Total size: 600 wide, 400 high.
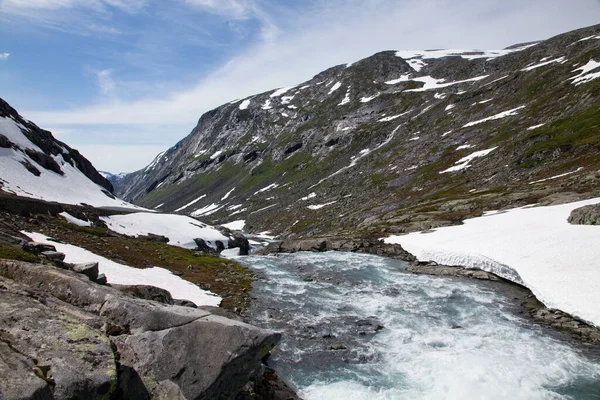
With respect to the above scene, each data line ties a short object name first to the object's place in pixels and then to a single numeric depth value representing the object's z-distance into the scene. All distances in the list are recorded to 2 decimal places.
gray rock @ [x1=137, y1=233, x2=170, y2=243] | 57.13
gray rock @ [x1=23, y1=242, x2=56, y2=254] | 18.18
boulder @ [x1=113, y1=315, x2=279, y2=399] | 10.30
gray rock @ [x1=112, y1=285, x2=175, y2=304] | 18.46
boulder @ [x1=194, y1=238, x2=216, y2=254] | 63.28
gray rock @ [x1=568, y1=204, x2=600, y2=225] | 37.06
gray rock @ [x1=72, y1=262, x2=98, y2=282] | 15.84
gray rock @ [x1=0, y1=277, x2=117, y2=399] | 7.30
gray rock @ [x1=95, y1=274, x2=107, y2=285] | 16.82
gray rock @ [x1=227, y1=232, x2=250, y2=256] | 70.69
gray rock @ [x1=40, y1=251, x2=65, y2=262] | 17.66
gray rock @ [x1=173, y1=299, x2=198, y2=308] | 22.83
